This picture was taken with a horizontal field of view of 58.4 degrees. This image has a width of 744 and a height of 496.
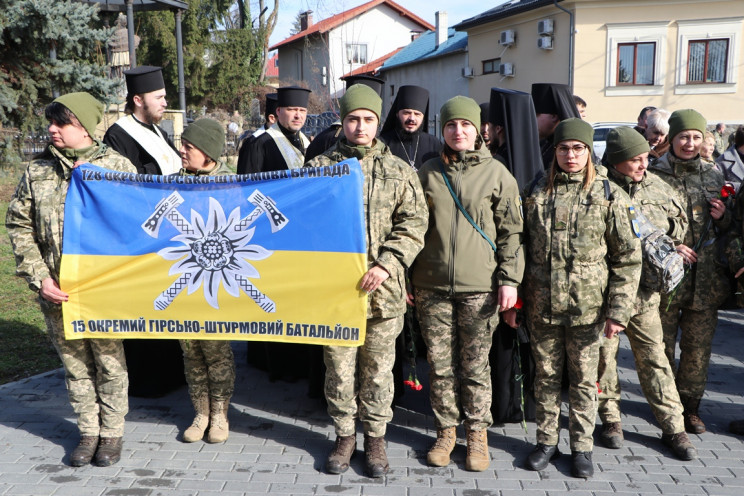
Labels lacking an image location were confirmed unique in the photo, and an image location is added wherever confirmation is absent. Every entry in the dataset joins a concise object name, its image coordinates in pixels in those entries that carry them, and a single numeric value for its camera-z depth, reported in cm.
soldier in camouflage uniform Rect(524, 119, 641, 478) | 381
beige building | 2316
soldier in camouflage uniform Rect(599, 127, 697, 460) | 416
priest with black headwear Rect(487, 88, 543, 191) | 447
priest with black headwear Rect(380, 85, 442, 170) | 521
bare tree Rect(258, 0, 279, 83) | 4119
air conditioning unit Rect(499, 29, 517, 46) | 2684
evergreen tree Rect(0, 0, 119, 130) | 752
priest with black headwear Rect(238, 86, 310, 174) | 568
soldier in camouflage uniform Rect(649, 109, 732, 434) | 441
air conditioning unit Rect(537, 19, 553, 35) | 2447
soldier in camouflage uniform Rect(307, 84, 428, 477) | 387
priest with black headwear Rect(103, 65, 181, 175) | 513
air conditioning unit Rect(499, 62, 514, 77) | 2714
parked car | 1786
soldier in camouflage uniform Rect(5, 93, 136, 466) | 401
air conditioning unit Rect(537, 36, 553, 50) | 2478
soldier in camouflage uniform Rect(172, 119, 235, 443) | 421
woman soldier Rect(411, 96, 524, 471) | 392
